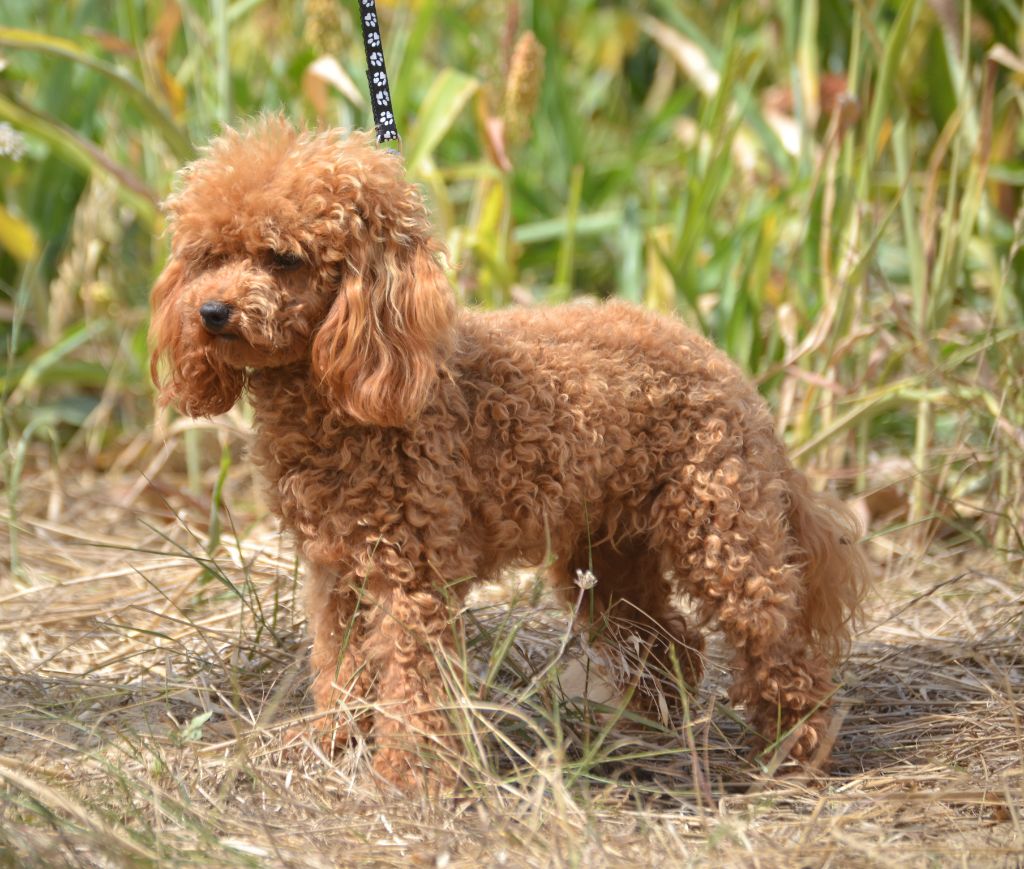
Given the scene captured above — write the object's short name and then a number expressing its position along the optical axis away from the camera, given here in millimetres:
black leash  2600
